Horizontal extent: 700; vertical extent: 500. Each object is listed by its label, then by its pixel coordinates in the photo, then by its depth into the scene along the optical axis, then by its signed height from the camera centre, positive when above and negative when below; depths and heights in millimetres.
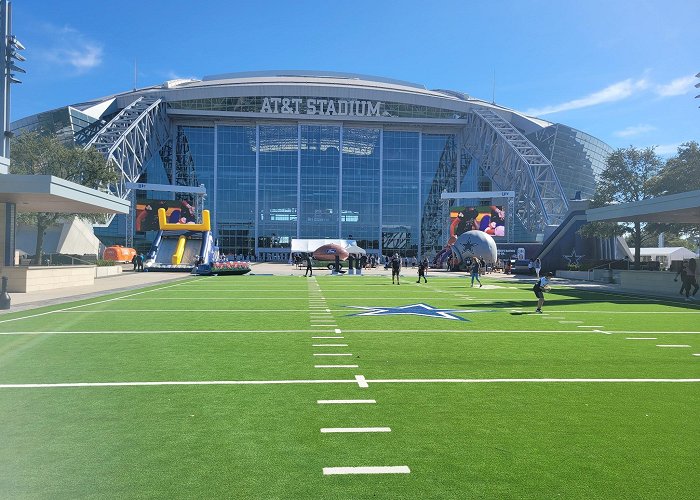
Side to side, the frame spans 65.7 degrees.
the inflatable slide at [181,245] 48312 +587
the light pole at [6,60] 25375 +8883
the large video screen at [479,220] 62938 +4319
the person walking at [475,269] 29031 -646
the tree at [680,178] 42469 +6671
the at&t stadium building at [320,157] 85125 +15741
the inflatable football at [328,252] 57000 +224
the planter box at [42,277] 22641 -1310
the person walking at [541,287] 16453 -871
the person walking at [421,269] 31630 -772
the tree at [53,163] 41750 +6814
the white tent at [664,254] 69500 +913
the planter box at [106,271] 37969 -1556
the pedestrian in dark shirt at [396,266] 30984 -610
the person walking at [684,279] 22062 -740
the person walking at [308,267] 39569 -985
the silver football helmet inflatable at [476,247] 51094 +945
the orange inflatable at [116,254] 55750 -424
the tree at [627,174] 47156 +7493
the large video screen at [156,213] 58375 +4239
